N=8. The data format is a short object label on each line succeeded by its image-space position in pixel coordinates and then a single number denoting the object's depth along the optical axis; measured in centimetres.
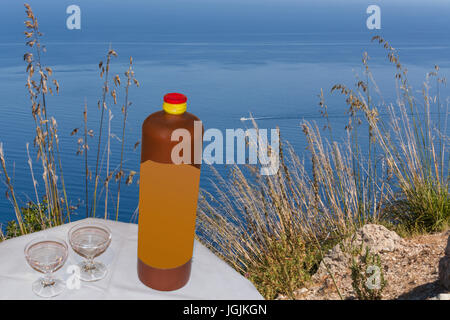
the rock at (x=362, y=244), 232
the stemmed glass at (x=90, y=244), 127
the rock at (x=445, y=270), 183
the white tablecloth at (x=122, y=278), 126
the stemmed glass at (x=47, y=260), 120
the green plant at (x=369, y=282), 182
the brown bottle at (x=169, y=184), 110
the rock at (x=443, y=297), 145
